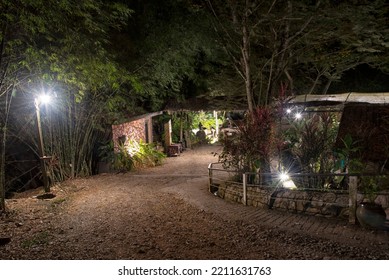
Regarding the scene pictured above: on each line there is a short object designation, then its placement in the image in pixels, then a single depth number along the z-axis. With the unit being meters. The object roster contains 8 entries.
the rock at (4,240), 5.40
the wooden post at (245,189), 7.71
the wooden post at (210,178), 9.34
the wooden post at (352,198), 5.91
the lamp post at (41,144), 8.66
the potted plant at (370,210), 5.52
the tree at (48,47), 6.25
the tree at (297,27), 8.81
